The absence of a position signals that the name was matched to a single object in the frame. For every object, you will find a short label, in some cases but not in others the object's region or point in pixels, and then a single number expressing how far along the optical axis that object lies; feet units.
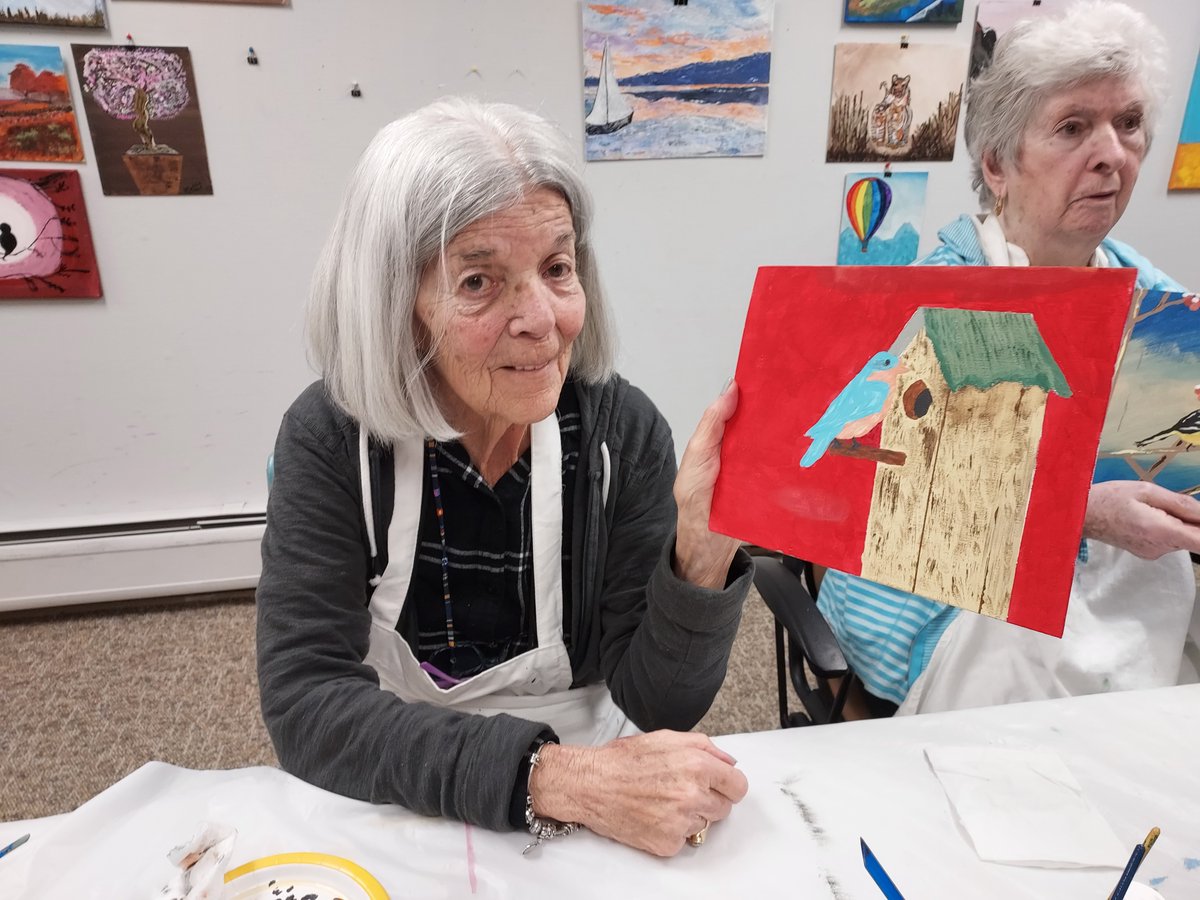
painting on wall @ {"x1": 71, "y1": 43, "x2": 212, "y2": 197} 5.99
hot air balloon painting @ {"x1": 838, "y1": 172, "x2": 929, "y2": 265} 7.33
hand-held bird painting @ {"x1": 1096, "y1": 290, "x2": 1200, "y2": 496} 2.65
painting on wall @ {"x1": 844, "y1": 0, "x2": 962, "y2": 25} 6.65
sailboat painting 6.48
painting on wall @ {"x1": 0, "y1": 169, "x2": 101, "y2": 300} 6.17
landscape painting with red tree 5.88
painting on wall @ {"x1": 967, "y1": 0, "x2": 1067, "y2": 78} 6.76
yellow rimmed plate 1.93
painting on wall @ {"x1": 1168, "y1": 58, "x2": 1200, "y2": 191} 7.32
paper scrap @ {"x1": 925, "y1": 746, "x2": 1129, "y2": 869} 2.09
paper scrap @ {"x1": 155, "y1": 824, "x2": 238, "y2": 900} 1.83
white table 1.99
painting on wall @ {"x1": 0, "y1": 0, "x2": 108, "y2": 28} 5.76
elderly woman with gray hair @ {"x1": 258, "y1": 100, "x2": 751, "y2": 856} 2.29
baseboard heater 7.12
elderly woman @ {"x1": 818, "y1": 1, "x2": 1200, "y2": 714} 3.39
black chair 3.21
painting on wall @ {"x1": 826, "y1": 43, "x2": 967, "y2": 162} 6.85
